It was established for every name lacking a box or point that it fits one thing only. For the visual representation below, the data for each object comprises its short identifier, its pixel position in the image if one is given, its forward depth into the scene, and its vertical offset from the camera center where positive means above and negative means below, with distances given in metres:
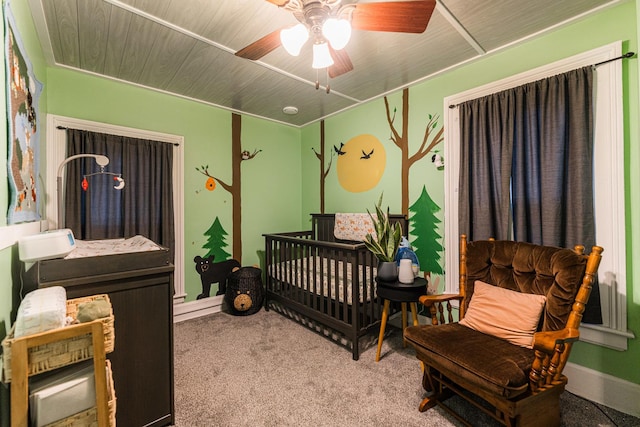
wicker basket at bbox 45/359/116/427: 0.86 -0.68
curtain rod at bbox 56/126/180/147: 2.79 +0.73
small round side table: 1.94 -0.60
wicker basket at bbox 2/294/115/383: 0.77 -0.44
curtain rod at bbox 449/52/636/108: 1.57 +0.91
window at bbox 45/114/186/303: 2.17 +0.49
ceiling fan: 1.19 +0.91
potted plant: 2.08 -0.30
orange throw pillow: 1.50 -0.61
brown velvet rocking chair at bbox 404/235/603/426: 1.24 -0.67
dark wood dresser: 1.27 -0.55
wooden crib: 2.18 -0.73
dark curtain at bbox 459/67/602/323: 1.68 +0.33
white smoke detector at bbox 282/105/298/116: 3.20 +1.25
